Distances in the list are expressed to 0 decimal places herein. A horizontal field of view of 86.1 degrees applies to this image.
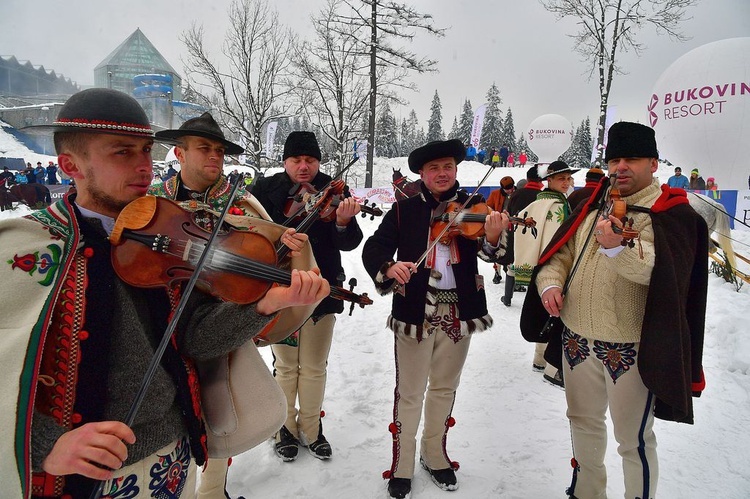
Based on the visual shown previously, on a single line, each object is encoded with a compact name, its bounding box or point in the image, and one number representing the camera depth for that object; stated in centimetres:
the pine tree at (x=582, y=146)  4259
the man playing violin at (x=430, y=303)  262
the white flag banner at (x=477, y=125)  2288
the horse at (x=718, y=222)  579
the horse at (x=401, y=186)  831
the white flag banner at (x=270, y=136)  1652
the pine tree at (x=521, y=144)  4666
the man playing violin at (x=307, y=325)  302
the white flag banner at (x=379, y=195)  1505
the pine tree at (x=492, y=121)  4247
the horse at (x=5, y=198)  1429
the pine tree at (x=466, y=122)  4431
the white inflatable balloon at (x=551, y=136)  2009
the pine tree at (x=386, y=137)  3756
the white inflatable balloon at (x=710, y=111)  917
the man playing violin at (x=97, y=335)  101
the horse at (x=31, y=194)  1445
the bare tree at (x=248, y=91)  1319
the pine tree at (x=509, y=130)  4481
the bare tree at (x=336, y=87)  1541
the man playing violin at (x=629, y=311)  195
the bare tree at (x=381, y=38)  1602
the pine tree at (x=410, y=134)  5513
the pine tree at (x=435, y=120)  4738
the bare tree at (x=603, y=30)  1546
